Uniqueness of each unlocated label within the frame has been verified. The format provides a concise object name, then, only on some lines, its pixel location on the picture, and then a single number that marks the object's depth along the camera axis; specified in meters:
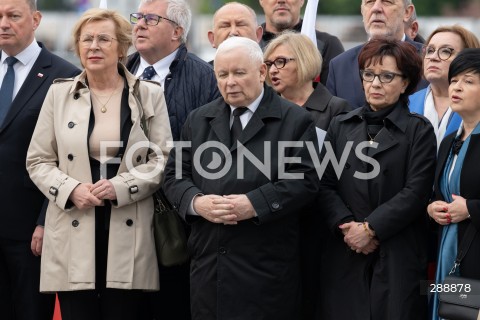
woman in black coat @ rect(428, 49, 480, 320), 12.54
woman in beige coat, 13.34
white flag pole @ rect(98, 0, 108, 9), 17.03
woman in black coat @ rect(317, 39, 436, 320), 12.87
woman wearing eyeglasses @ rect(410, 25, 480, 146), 14.04
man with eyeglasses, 14.40
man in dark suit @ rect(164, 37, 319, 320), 12.86
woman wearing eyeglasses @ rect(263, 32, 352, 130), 14.25
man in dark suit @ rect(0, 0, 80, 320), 14.34
